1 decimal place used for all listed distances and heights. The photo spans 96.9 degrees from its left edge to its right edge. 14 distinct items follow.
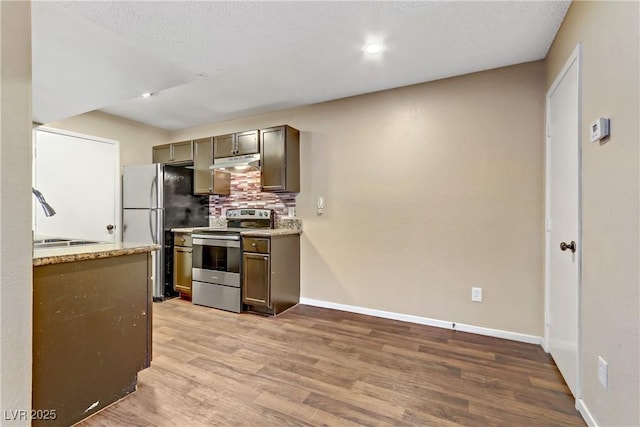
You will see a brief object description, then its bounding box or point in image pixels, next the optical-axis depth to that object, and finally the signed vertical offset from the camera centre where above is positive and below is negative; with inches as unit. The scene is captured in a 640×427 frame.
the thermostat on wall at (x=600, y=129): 53.2 +16.0
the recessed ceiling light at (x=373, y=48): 89.2 +52.5
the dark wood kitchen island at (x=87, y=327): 52.7 -24.4
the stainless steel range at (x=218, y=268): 128.6 -26.8
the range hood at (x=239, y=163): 138.9 +24.6
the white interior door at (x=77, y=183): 133.0 +14.3
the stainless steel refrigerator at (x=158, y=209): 146.5 +1.5
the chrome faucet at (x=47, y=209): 72.0 +0.8
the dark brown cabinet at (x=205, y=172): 153.0 +21.6
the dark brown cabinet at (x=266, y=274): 122.2 -27.7
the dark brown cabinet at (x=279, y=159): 133.6 +25.4
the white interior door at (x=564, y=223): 67.3 -3.1
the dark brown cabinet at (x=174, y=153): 158.2 +34.1
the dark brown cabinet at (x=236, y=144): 141.1 +34.8
